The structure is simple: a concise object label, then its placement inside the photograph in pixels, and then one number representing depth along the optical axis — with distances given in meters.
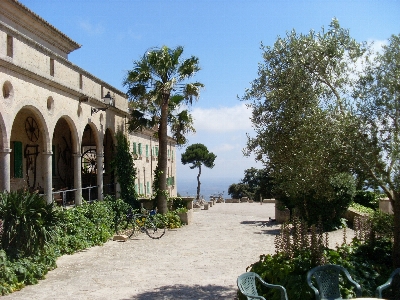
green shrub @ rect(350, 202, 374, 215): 20.22
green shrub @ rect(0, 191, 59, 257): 10.02
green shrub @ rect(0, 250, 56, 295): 9.21
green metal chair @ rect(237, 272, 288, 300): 5.96
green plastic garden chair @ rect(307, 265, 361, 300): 6.48
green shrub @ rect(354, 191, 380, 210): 23.17
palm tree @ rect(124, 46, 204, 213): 20.02
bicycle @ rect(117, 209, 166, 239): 17.84
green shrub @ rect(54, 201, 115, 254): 13.67
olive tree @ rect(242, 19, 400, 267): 6.39
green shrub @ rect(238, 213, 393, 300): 7.05
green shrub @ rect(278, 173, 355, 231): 17.03
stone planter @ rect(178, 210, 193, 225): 21.25
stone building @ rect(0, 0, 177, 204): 11.95
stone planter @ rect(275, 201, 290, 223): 20.34
